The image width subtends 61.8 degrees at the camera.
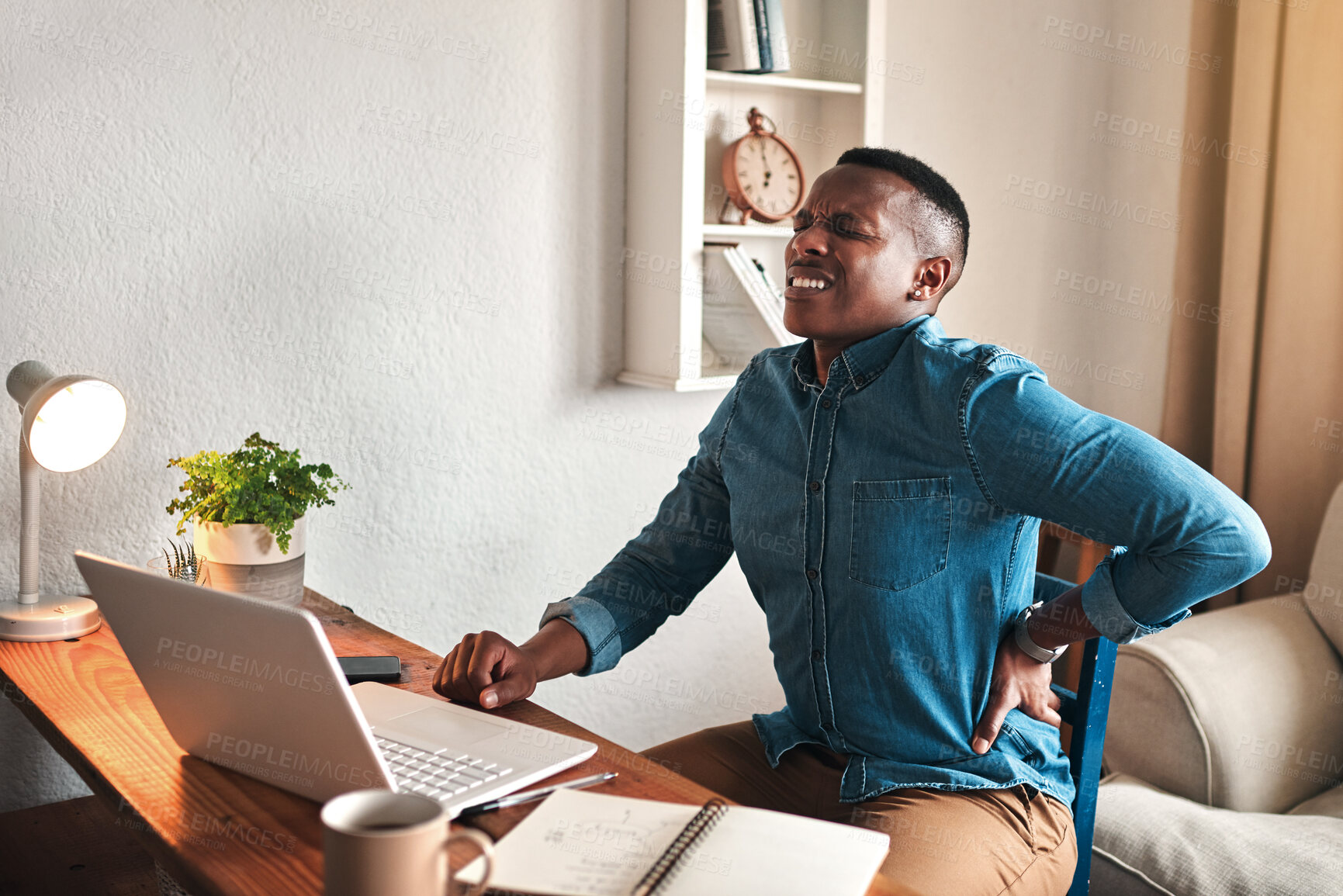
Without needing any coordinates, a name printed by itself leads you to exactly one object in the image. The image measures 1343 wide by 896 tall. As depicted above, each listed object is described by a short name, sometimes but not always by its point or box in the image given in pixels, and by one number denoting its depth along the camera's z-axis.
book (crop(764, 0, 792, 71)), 2.05
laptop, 0.86
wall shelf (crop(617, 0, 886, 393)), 2.01
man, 1.21
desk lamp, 1.38
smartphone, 1.27
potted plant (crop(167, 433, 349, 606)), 1.46
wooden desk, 0.84
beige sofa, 1.58
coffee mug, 0.67
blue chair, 1.38
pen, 0.93
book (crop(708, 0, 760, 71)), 2.03
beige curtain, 2.35
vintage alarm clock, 2.15
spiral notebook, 0.79
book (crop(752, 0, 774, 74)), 2.04
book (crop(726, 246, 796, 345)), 2.09
